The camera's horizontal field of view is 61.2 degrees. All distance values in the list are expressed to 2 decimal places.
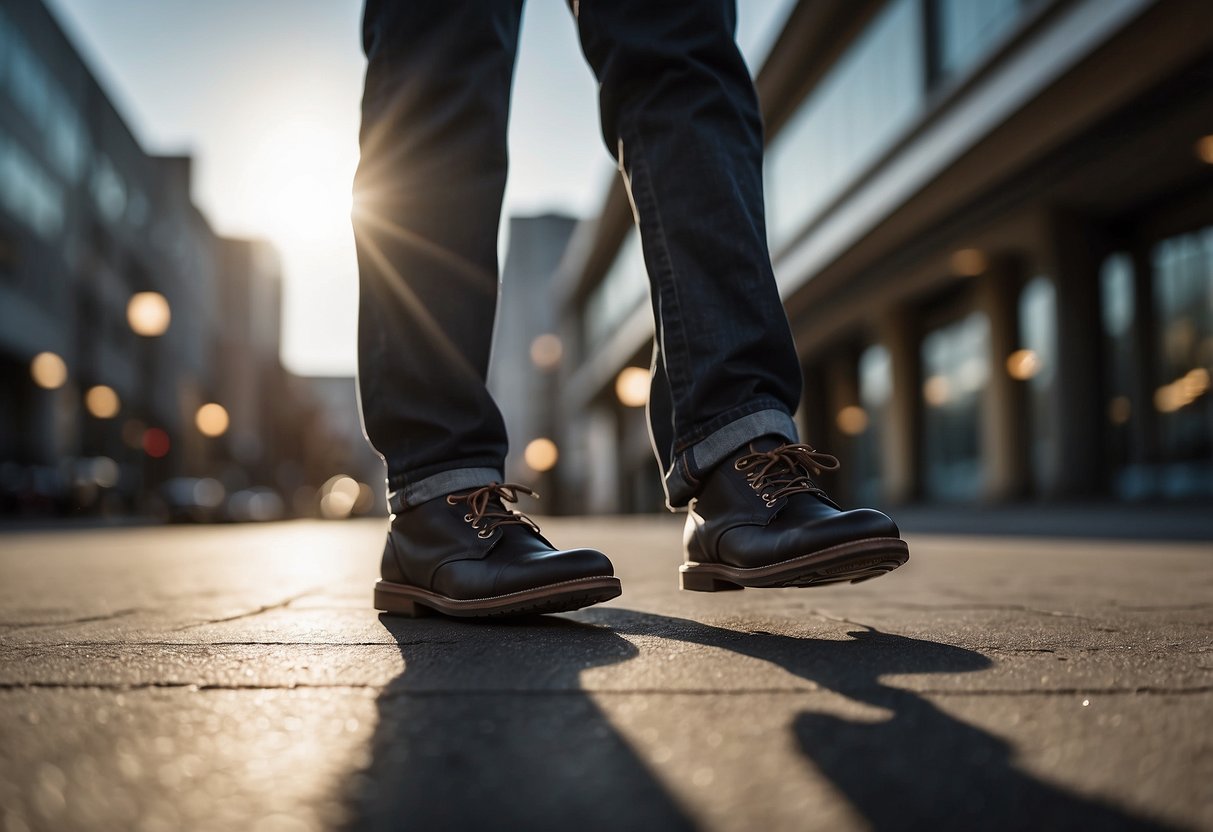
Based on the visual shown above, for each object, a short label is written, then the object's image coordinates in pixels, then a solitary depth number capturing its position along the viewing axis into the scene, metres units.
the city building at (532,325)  49.62
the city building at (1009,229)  9.45
